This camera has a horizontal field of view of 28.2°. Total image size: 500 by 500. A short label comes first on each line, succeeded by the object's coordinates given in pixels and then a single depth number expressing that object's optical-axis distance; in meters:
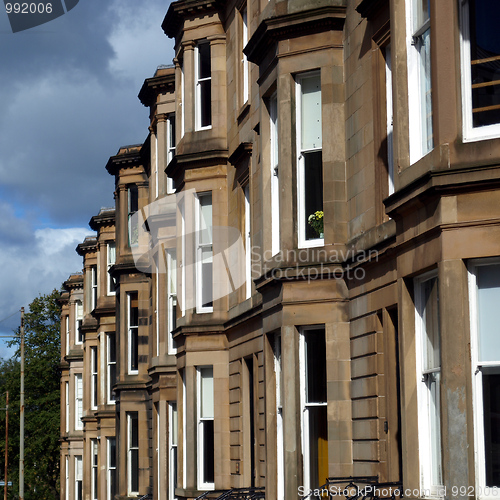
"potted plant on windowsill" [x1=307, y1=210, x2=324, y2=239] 14.95
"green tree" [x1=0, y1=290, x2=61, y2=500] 64.69
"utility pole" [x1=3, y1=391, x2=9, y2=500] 60.67
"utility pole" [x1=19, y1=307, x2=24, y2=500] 52.88
